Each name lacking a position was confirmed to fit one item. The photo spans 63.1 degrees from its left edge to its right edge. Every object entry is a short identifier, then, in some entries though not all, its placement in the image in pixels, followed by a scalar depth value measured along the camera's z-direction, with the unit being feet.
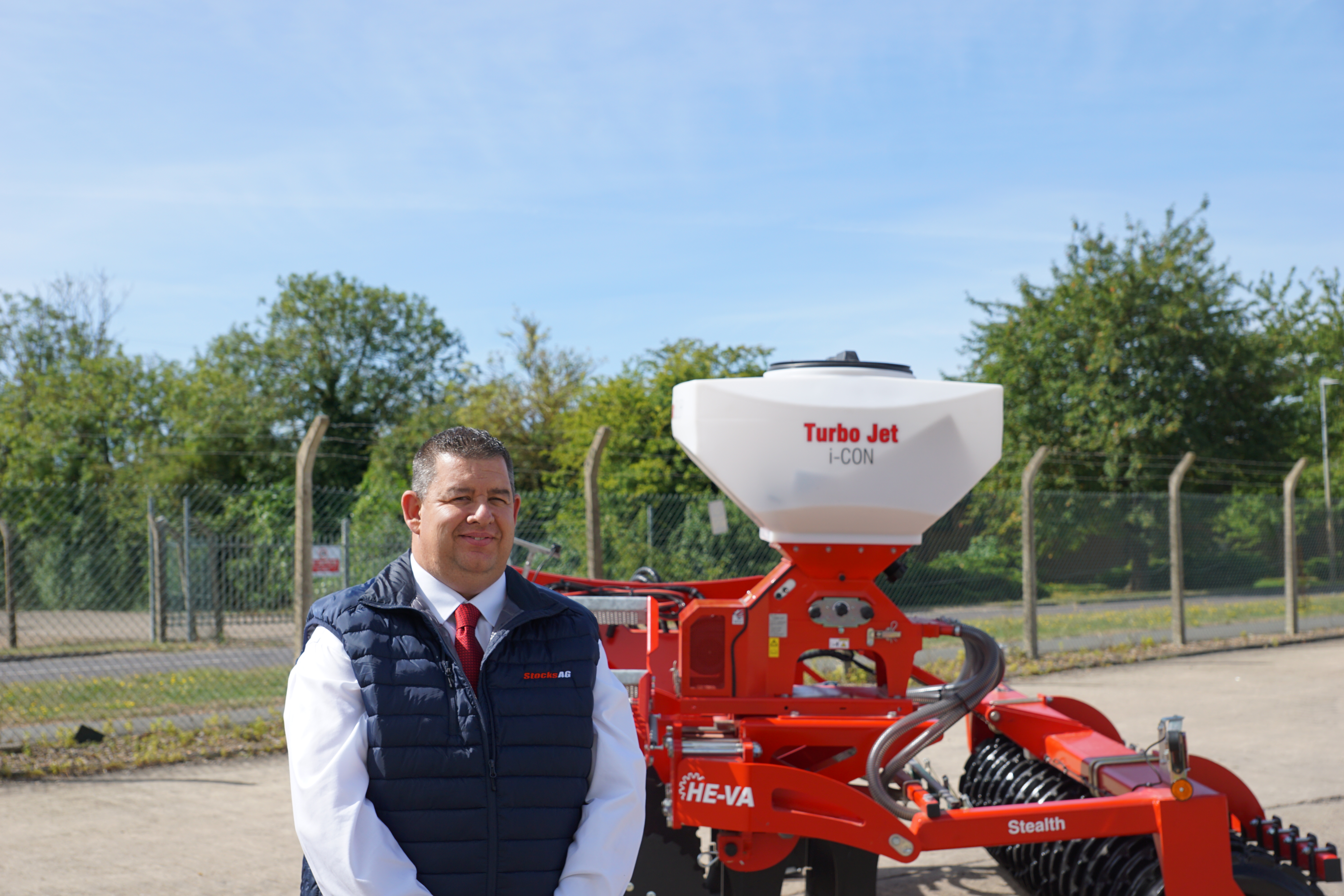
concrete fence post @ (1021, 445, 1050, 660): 35.06
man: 6.53
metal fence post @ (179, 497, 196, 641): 32.96
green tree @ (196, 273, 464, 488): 129.39
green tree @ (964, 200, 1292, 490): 81.25
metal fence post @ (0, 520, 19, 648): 28.60
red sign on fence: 29.14
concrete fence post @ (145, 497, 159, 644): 31.98
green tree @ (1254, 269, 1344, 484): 86.94
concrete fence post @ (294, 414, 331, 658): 23.63
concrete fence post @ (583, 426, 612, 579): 26.09
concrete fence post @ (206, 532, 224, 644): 34.65
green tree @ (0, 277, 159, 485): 106.93
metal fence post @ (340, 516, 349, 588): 29.30
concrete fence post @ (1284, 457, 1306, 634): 45.11
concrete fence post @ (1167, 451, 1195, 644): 39.63
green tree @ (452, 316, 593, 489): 100.68
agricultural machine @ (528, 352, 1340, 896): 12.41
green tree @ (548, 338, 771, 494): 53.62
